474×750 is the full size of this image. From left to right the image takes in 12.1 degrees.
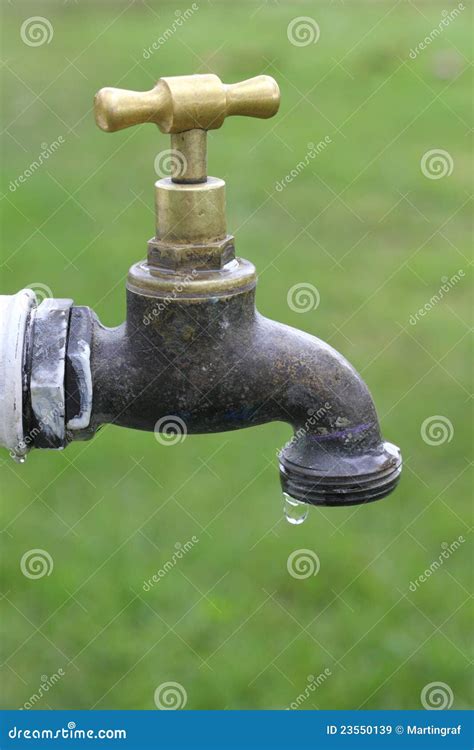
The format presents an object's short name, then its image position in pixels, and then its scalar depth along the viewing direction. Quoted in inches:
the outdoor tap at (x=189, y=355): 19.0
